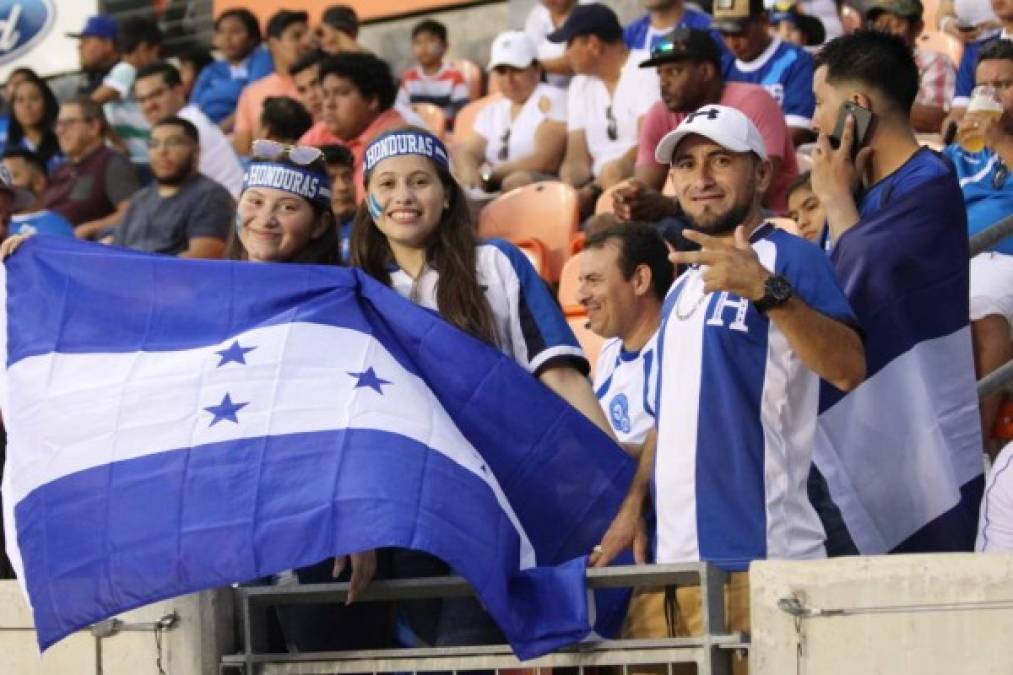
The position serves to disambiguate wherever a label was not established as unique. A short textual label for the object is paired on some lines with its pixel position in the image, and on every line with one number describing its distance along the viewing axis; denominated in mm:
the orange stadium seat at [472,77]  24572
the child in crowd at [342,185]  16069
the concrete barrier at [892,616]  6258
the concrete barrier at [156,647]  7552
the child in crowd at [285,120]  19441
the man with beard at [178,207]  17481
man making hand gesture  7869
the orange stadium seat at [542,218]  17842
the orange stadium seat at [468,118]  21548
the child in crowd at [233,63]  26099
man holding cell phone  8719
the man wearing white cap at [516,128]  20191
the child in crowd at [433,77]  24500
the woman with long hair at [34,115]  25739
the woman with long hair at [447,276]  8316
